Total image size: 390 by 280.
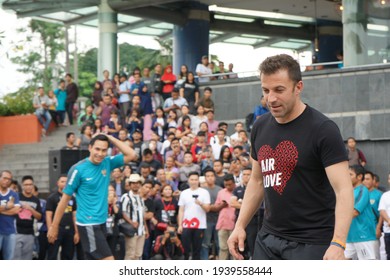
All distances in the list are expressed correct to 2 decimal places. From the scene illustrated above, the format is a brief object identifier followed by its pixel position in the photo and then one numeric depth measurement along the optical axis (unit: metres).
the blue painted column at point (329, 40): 31.69
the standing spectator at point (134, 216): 18.08
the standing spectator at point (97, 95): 27.23
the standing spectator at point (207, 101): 25.42
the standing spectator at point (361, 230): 15.46
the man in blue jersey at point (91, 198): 12.30
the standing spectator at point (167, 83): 26.31
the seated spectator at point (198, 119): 23.83
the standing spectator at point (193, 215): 18.67
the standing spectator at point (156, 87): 25.94
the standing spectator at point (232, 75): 27.20
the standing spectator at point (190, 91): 25.70
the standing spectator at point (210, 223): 19.02
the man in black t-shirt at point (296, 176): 6.49
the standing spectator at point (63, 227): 17.66
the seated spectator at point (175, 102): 24.92
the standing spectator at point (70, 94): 29.05
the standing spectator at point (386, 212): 15.61
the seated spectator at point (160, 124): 24.22
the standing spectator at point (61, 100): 29.27
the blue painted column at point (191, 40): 35.06
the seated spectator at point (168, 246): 18.73
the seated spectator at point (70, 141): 22.31
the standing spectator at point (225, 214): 18.58
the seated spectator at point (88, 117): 25.75
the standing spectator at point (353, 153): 21.17
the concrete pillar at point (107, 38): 32.44
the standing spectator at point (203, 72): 27.66
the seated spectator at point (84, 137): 23.27
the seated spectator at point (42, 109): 28.86
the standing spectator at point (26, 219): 17.52
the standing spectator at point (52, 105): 29.16
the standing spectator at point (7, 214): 16.72
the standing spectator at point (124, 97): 25.98
